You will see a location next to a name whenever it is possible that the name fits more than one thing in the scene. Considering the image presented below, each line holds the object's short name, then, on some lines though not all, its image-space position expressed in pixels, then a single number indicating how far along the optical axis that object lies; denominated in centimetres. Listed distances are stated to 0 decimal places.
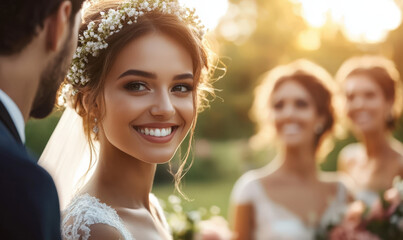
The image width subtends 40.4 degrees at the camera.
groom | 133
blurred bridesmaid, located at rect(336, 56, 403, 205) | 516
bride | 217
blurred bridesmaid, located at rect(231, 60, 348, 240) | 452
